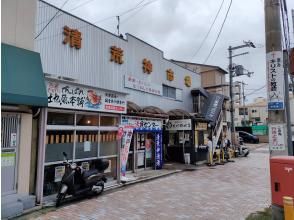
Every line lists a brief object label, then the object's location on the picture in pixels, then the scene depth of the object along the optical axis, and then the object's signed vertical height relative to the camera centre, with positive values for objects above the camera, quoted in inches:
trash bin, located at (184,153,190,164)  665.6 -56.1
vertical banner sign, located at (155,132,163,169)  574.6 -32.1
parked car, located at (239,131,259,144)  1496.8 -14.1
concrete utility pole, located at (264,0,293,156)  210.2 +56.8
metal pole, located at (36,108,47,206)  302.8 -21.5
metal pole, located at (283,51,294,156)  241.0 +38.8
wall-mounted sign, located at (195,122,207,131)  683.4 +23.4
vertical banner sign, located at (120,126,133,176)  436.8 -17.0
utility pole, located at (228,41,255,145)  943.7 +228.6
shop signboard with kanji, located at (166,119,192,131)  652.7 +25.2
